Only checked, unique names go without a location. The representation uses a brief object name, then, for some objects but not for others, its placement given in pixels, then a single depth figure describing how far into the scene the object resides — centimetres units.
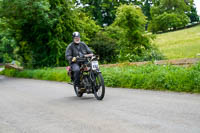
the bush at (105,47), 2441
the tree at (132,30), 2016
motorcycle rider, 873
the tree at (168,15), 6775
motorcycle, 808
